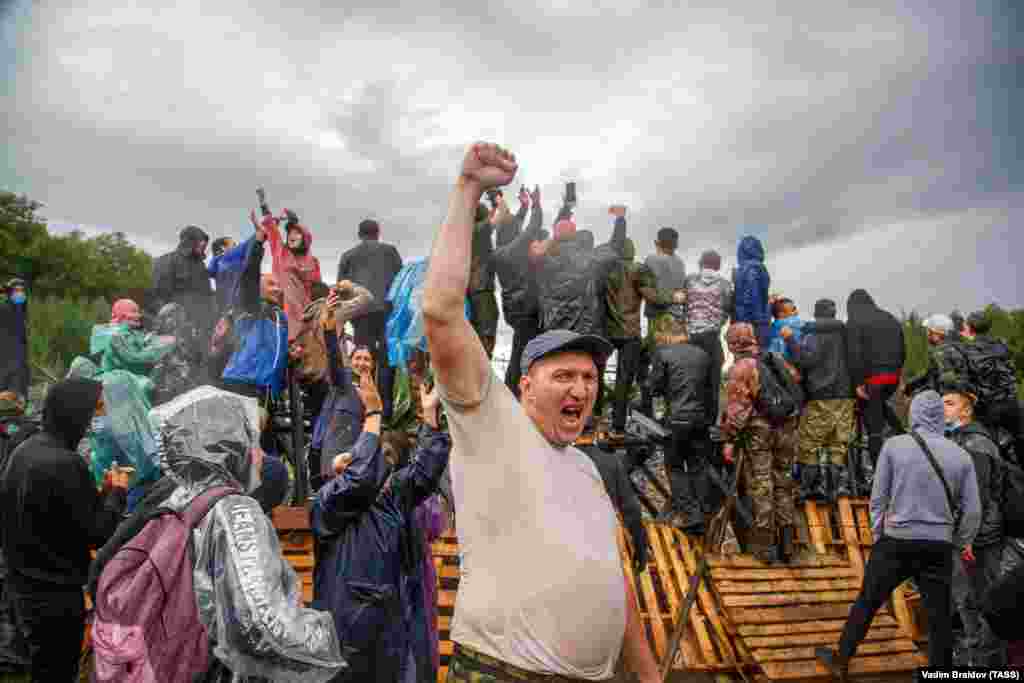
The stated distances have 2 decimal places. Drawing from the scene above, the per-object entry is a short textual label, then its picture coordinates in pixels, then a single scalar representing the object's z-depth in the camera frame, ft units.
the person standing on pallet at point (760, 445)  21.36
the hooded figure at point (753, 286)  25.25
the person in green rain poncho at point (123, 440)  18.41
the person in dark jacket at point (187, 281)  20.99
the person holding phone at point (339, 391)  14.92
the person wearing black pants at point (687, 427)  22.35
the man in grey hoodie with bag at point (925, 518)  15.65
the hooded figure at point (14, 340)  26.54
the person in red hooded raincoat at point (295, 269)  21.30
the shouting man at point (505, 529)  5.81
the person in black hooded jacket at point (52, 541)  11.23
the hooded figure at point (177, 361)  19.74
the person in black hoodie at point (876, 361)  24.72
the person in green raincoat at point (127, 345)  19.56
